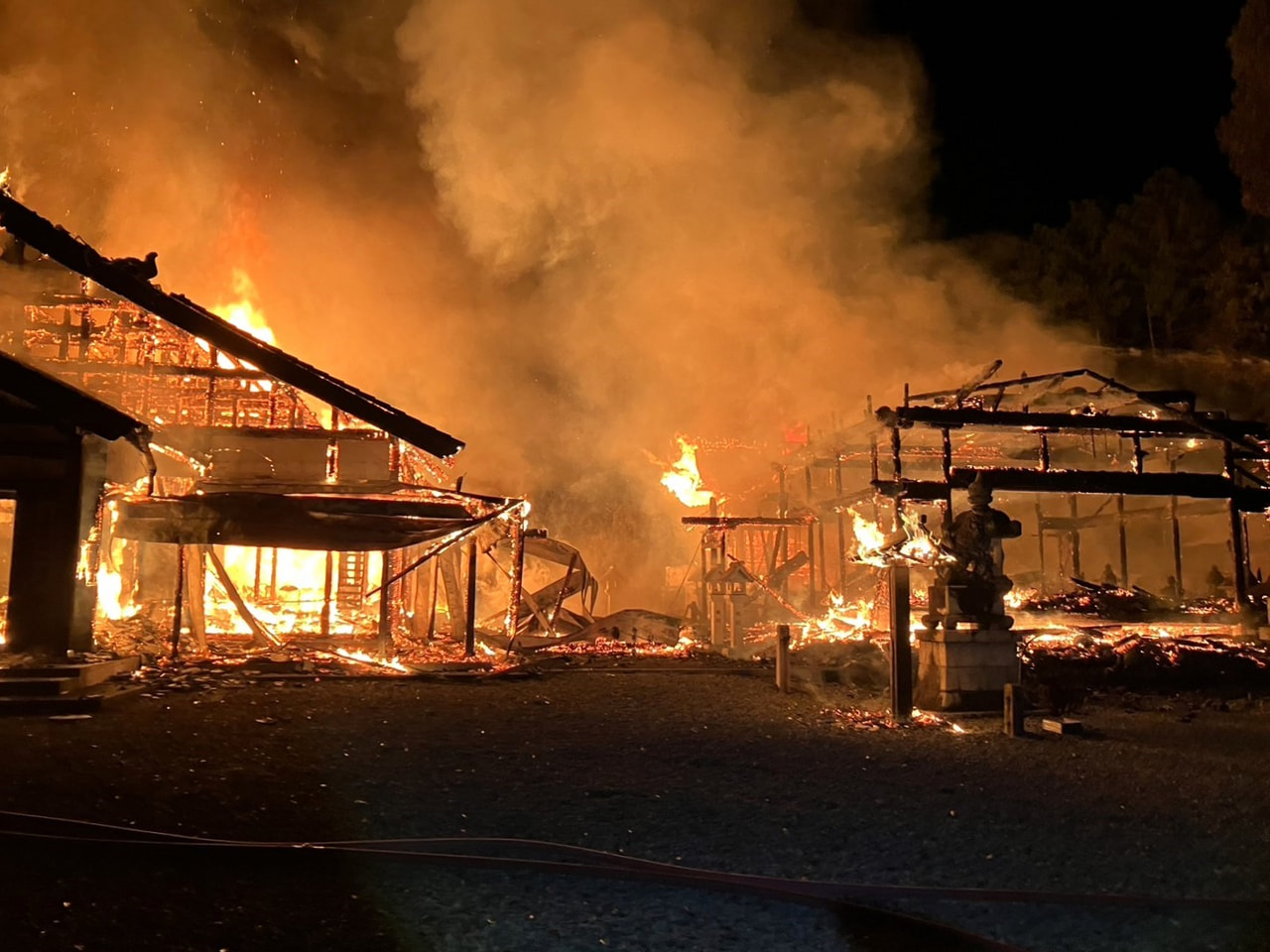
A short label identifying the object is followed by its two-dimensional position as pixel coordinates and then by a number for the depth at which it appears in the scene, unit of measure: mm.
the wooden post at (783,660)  12445
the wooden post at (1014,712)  9367
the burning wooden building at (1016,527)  11172
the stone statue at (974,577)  11016
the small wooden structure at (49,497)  10750
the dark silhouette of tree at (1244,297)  27219
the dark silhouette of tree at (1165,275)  31734
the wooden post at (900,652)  10078
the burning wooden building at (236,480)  13117
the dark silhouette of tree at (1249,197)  22842
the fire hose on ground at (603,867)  4473
